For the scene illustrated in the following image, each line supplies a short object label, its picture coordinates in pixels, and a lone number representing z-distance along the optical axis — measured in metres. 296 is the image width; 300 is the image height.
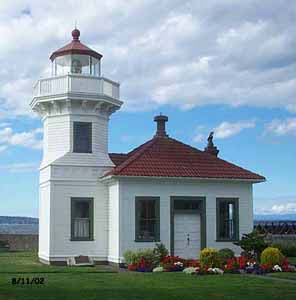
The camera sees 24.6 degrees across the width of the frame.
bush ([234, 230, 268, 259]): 25.66
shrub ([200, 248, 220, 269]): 23.20
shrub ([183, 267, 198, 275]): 21.96
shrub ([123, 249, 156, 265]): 24.57
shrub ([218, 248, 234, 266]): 23.87
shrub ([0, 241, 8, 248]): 40.00
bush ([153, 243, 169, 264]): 24.94
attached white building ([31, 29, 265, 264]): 26.78
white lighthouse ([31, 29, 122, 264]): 27.11
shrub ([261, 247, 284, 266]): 23.58
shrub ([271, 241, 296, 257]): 32.47
